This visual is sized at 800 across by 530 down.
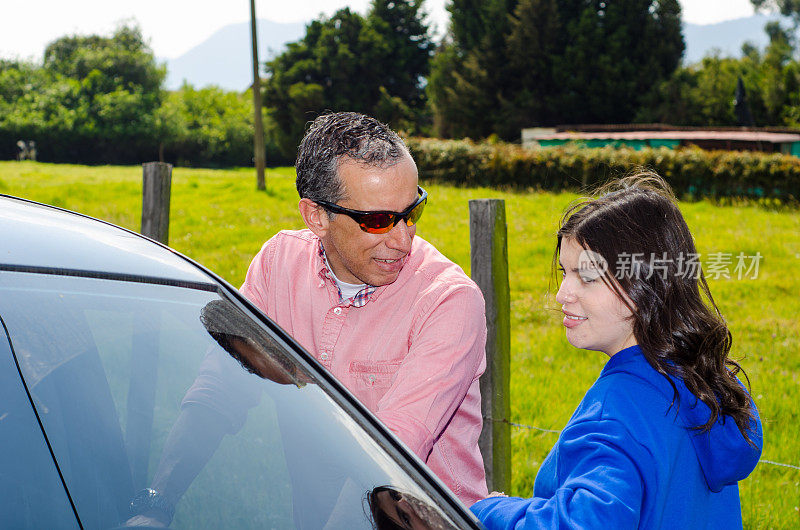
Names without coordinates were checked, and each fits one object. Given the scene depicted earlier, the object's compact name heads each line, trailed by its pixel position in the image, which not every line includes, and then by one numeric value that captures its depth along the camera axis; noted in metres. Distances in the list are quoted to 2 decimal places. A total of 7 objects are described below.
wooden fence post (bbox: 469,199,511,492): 3.43
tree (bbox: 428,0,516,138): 44.19
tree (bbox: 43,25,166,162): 46.25
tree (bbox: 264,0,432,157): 48.06
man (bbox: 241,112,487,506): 1.95
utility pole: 19.80
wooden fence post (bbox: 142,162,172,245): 4.17
